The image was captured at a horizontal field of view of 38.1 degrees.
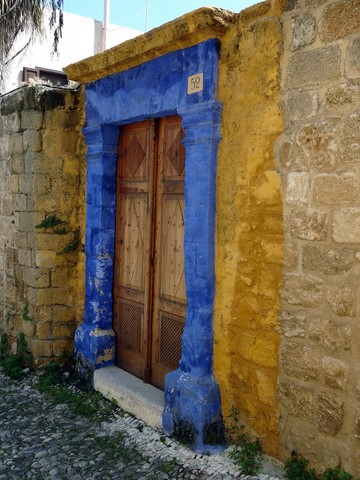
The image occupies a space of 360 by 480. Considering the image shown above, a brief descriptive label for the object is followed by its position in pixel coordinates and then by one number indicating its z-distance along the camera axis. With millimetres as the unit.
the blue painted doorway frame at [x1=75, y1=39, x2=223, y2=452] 3402
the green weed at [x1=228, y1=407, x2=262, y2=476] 3062
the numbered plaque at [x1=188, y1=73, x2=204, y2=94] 3457
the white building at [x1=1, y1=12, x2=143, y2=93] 10694
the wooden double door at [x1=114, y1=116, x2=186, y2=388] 3996
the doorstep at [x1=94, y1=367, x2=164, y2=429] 3846
